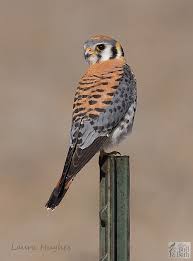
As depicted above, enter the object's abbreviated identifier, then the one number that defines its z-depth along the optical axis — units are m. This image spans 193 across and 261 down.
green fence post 13.83
